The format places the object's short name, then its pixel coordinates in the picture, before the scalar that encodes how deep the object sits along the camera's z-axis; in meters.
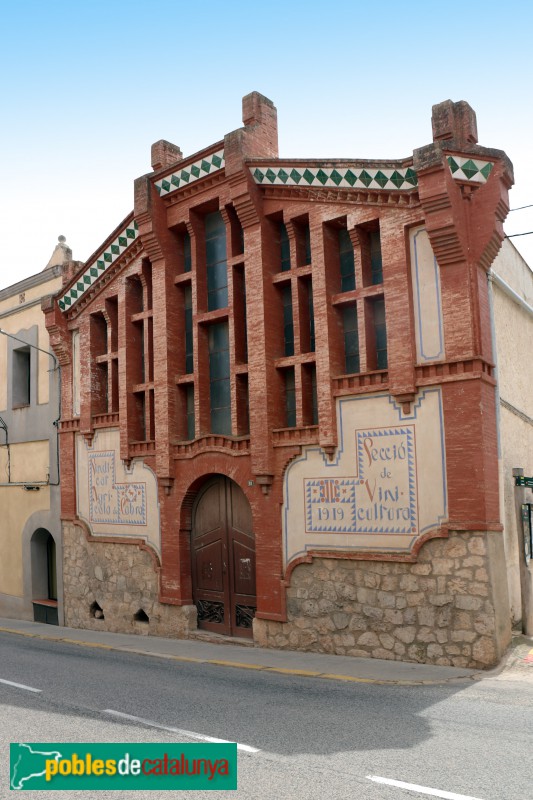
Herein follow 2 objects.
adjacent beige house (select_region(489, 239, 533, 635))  12.84
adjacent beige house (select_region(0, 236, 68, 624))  19.98
